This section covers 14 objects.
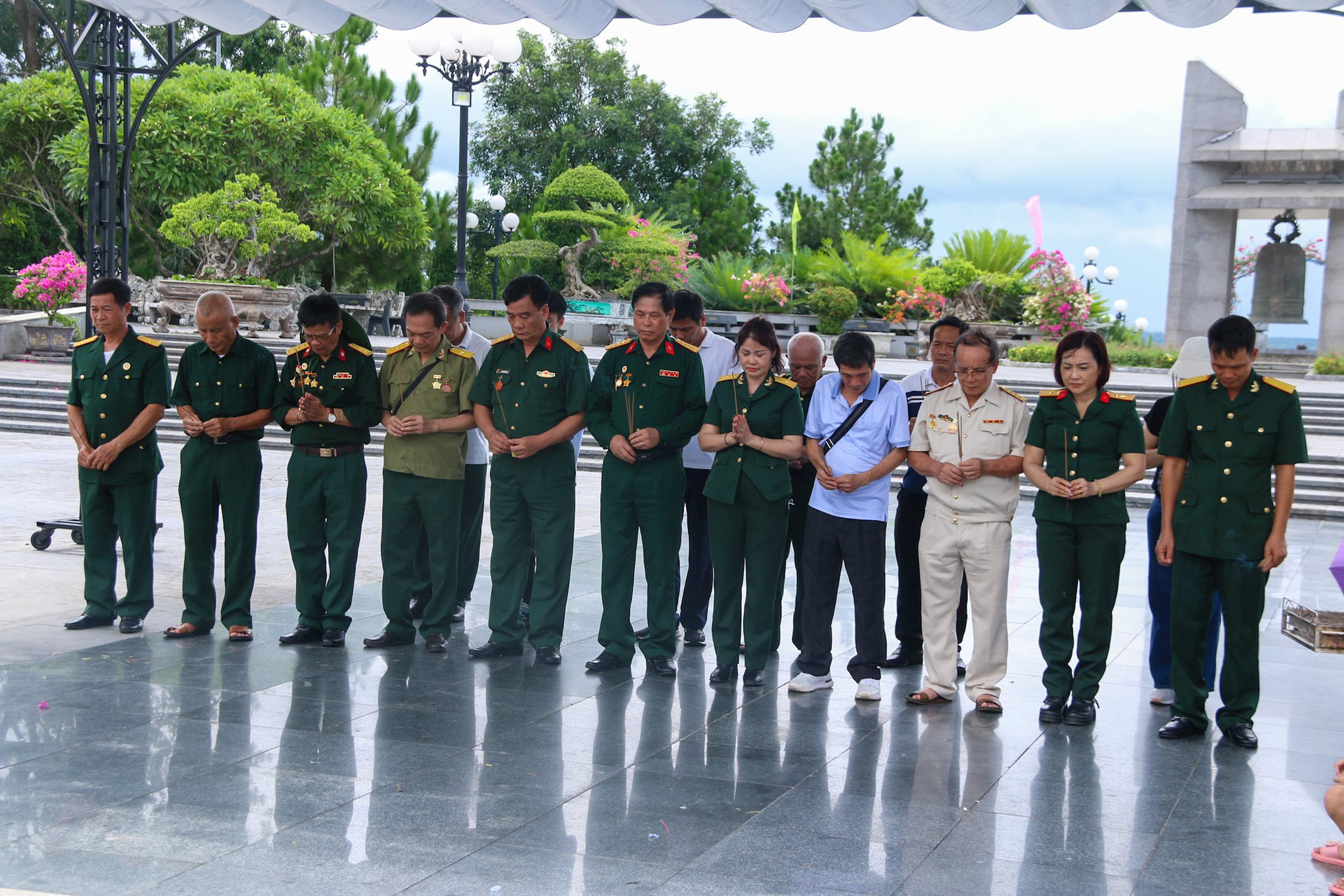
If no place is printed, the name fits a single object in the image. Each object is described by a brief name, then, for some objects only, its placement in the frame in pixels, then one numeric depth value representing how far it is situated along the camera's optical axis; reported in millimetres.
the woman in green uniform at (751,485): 5414
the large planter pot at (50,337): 21281
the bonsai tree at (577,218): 28375
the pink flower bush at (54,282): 21844
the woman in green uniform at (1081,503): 4938
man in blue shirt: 5293
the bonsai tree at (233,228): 23625
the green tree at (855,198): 39406
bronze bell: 26469
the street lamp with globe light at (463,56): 15766
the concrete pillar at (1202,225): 26812
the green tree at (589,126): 37906
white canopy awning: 5160
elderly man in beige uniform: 5113
